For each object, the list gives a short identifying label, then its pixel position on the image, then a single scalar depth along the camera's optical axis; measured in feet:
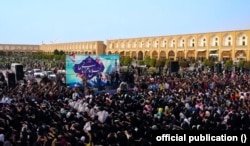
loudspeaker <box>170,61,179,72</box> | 104.60
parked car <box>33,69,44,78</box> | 112.59
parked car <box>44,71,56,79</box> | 100.25
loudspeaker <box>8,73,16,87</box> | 75.15
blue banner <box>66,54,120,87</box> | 62.18
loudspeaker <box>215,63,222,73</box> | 114.07
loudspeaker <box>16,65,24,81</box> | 86.22
